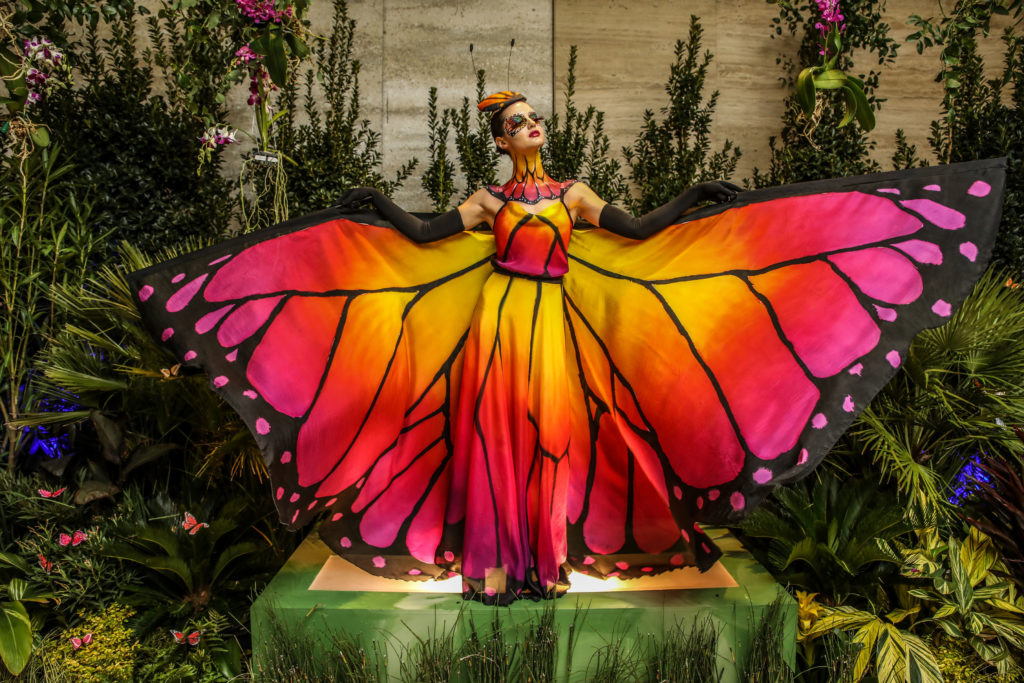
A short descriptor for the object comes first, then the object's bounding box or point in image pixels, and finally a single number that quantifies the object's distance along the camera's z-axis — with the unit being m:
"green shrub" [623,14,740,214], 4.10
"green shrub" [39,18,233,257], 3.75
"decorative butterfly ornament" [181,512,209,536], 2.90
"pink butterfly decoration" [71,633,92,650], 2.69
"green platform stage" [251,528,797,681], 2.35
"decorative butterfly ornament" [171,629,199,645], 2.73
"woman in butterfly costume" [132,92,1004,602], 2.20
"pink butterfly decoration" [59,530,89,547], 2.91
